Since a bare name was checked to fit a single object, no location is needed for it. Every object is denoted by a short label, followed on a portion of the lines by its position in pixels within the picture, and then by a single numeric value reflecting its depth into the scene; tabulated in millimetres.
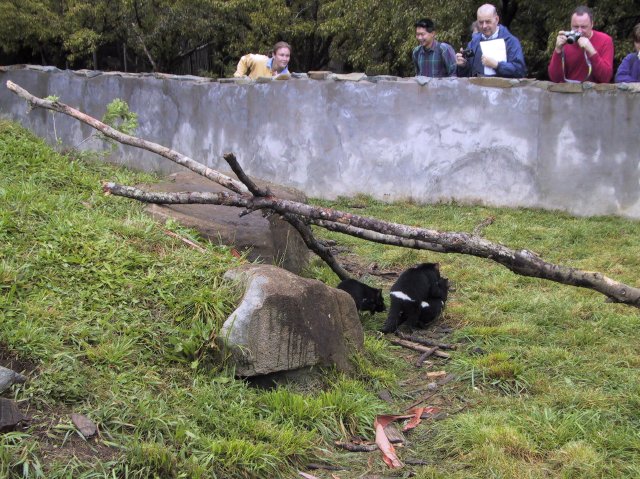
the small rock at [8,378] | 3798
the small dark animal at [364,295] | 6344
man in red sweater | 8984
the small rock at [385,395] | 4969
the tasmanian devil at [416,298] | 6184
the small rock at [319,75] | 10688
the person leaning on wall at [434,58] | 10281
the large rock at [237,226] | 6062
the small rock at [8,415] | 3545
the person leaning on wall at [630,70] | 9398
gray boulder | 4535
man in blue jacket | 9516
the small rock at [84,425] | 3717
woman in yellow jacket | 11070
